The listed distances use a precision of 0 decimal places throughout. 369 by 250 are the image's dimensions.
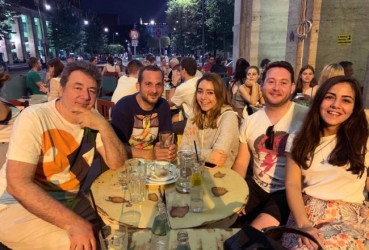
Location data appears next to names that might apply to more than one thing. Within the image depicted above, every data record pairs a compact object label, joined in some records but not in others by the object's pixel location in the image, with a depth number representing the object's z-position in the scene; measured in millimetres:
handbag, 1177
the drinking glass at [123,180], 2068
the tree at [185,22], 31047
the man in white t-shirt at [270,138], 2514
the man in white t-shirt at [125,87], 5432
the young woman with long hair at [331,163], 1972
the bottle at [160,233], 1342
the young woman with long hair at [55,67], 6258
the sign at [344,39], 8188
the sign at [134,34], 17156
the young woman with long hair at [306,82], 5484
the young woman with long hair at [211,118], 2809
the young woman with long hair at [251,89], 5332
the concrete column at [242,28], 12914
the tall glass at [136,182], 1875
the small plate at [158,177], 2066
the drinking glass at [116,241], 1319
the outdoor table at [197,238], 1418
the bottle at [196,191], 1778
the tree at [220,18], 24016
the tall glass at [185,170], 1984
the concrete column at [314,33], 7733
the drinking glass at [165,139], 2473
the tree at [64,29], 38531
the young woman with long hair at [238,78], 5787
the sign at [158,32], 17022
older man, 1761
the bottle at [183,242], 1317
